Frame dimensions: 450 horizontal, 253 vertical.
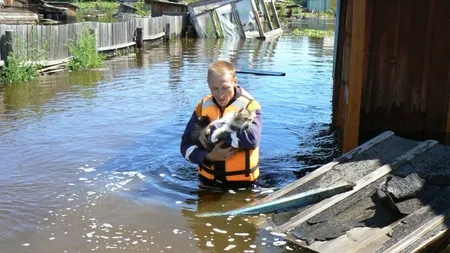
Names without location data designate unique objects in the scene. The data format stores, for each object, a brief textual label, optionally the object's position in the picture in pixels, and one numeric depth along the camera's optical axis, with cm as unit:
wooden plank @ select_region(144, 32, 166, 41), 2671
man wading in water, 582
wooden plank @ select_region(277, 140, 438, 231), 524
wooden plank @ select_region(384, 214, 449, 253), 429
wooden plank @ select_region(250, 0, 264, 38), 3191
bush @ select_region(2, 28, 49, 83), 1390
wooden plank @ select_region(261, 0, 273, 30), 3461
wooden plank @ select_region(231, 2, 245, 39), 3188
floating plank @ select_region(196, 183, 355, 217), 546
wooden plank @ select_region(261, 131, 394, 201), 590
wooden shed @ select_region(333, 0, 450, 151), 707
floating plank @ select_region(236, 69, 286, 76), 1607
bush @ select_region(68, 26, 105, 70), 1703
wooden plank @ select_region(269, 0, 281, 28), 3606
